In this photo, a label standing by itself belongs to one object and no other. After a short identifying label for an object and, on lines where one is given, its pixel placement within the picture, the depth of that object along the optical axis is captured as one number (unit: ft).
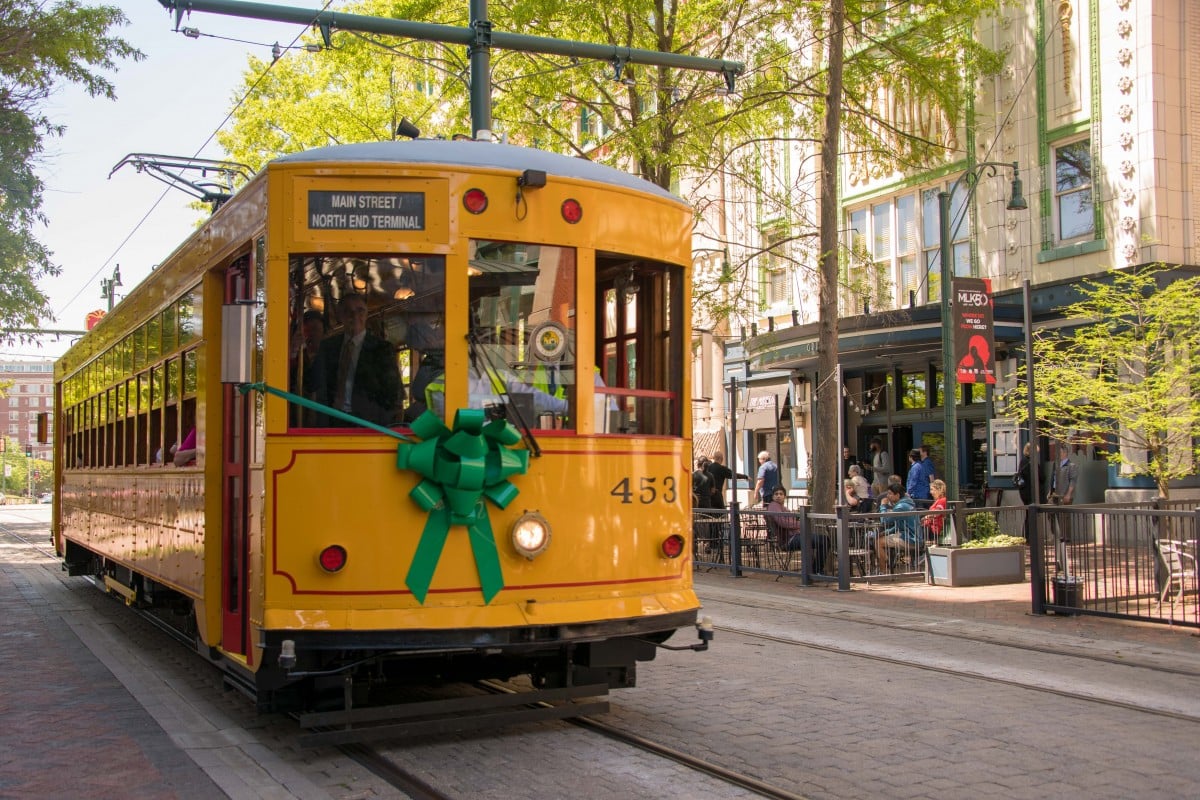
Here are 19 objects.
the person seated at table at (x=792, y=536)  49.78
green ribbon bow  19.40
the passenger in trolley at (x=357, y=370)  19.84
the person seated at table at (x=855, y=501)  57.26
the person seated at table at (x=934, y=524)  49.88
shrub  51.67
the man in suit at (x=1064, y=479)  60.95
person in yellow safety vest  19.92
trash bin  37.81
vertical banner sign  52.47
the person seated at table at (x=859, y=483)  63.41
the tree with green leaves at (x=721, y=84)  55.93
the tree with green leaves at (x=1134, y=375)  52.75
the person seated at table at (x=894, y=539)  49.44
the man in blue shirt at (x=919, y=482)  59.47
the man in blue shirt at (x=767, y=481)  67.28
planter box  47.37
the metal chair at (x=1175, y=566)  33.35
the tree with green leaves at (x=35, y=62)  51.75
